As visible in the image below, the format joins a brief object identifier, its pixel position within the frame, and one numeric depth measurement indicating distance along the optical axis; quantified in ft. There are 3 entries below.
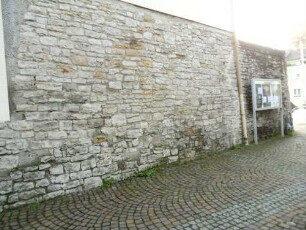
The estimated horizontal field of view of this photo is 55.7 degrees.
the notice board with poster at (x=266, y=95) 30.63
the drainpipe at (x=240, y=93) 29.66
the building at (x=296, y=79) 121.80
